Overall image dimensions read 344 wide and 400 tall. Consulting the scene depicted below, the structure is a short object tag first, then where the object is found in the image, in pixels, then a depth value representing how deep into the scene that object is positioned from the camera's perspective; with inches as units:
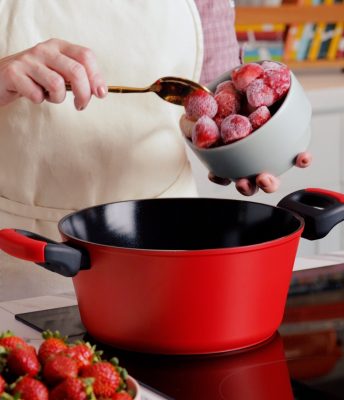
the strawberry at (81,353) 45.2
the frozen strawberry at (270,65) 62.8
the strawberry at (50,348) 45.9
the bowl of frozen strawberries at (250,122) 60.8
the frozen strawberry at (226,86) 63.0
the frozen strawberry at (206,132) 61.3
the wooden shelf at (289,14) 142.9
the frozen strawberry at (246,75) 62.0
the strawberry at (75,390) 43.3
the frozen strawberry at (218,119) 62.0
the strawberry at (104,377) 44.0
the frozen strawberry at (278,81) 61.4
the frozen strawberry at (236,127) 60.5
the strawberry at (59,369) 44.2
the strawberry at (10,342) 46.0
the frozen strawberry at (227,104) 62.0
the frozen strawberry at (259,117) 60.8
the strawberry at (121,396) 43.9
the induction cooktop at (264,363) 49.3
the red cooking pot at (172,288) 50.6
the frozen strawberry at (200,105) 62.1
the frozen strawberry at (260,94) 61.0
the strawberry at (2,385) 43.8
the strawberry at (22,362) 45.0
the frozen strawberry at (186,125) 63.3
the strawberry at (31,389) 43.5
